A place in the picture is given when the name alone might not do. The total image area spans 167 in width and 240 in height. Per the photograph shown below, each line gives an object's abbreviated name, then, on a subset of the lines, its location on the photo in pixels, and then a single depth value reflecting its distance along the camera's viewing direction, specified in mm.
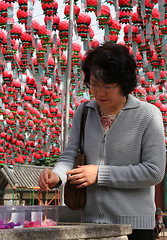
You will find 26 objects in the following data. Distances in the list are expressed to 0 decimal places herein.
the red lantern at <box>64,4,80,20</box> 7184
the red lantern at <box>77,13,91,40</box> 7082
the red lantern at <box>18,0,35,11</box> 6922
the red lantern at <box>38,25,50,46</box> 7746
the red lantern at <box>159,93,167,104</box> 11039
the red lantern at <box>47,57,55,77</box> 9484
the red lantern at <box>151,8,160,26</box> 6941
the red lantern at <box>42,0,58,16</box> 6773
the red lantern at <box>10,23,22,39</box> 7961
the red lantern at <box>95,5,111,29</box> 6668
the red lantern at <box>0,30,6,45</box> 8170
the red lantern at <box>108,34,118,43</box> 7180
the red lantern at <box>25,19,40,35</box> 7715
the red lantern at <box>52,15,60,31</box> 7316
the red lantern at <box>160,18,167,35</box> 6871
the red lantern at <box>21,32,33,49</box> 8039
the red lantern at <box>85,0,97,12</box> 6375
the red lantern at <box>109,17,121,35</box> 6957
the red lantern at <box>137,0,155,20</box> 6449
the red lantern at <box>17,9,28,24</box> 7051
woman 1578
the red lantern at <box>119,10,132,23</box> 6566
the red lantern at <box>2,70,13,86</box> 10406
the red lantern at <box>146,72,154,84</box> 9852
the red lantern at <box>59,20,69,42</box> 7309
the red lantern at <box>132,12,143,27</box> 6994
